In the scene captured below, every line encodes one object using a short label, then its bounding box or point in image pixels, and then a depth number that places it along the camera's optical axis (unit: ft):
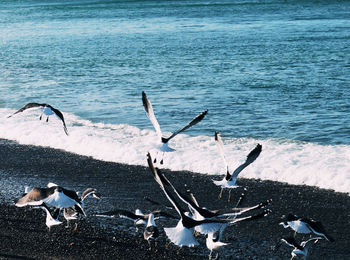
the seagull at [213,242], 40.99
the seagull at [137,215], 44.78
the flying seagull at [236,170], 46.14
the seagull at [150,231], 42.50
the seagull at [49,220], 46.60
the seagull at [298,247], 40.99
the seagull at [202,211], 38.11
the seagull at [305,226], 42.08
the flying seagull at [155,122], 50.62
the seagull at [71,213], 48.07
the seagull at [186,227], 37.96
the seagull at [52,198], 44.59
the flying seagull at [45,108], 63.77
